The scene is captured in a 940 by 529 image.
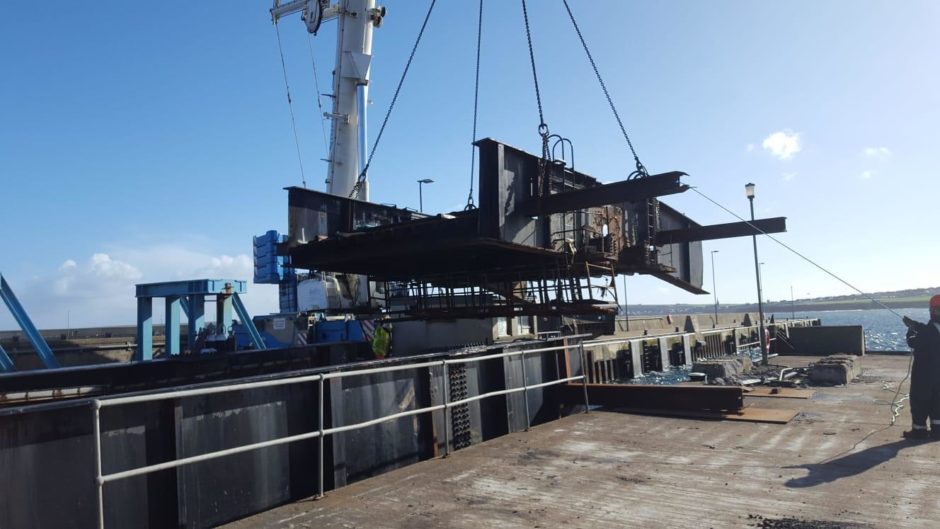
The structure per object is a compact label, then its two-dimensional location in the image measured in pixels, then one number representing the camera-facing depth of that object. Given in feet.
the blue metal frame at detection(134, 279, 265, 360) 56.90
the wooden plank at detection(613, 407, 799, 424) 29.33
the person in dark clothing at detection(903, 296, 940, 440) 24.50
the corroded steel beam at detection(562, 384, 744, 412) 30.99
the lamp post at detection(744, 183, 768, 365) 65.36
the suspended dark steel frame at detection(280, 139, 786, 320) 31.68
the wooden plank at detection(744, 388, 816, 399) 37.41
